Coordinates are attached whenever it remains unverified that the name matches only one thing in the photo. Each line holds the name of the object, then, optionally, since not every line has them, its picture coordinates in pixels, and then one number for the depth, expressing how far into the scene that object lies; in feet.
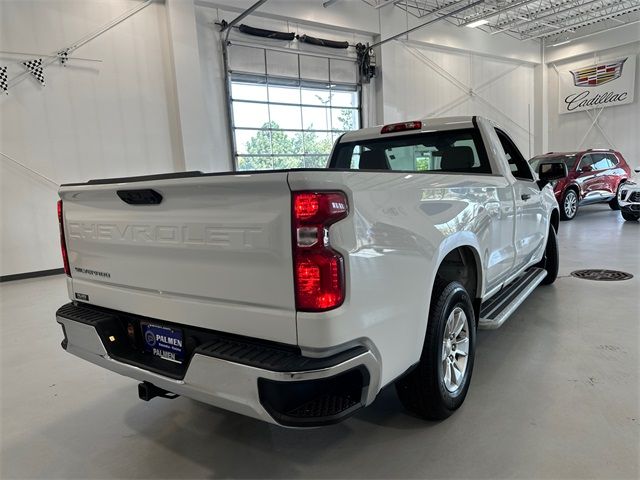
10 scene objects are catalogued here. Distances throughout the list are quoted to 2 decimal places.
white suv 29.45
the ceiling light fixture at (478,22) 40.50
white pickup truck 4.63
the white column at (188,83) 26.25
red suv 32.91
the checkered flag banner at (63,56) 23.27
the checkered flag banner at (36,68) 22.47
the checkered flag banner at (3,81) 21.83
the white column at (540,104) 54.75
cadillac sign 48.83
